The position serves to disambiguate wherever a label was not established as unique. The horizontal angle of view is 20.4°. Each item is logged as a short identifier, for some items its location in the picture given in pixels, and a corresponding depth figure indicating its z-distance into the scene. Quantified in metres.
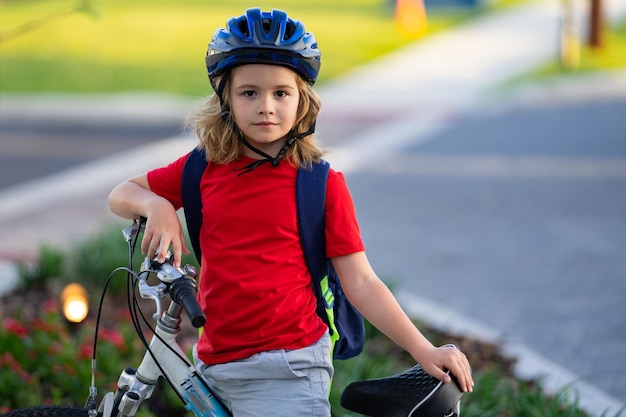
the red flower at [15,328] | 8.32
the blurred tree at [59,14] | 7.10
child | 4.69
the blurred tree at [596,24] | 28.01
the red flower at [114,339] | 8.44
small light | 5.31
